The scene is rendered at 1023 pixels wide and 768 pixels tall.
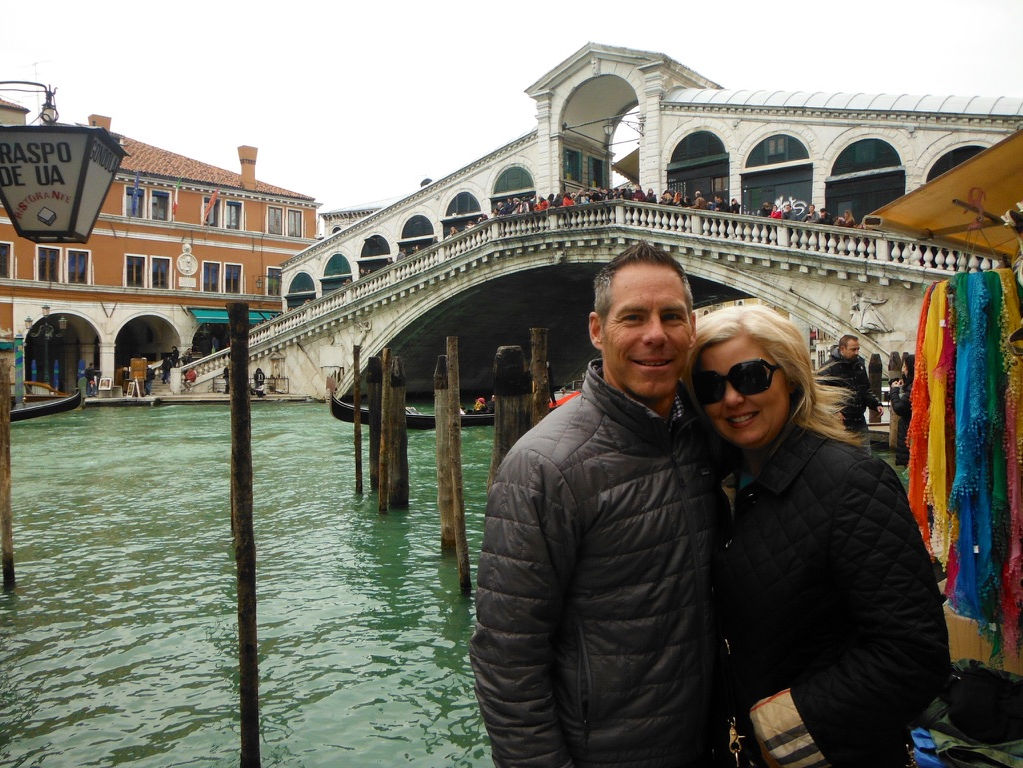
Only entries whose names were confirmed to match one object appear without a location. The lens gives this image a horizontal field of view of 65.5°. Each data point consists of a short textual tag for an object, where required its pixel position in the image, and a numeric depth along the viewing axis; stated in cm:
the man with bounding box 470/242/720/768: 126
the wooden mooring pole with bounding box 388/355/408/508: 695
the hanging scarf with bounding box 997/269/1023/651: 226
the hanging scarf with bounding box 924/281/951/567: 244
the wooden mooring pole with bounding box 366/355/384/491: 816
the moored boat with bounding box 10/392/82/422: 1411
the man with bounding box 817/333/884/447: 462
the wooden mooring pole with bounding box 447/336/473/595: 481
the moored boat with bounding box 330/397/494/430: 1101
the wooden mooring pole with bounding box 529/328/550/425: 439
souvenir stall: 229
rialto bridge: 1147
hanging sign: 300
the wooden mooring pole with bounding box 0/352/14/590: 480
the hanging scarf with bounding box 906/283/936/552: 255
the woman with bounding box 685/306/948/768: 120
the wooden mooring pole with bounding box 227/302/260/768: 284
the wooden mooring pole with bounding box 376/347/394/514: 687
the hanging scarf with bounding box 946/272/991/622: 231
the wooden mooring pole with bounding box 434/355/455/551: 571
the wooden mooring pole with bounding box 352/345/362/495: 806
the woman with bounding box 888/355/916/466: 699
